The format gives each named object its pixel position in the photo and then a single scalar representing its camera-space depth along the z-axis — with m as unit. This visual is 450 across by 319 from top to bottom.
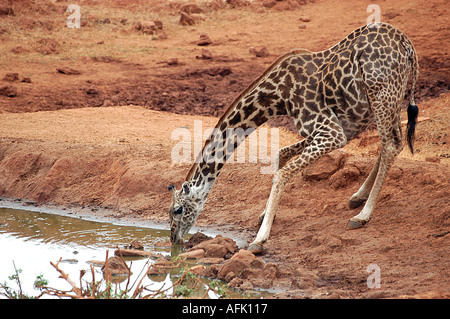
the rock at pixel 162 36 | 21.27
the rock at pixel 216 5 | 24.05
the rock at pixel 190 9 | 23.84
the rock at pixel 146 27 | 21.83
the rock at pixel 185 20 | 22.48
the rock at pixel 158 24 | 22.14
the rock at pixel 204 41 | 20.50
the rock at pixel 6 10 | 21.80
